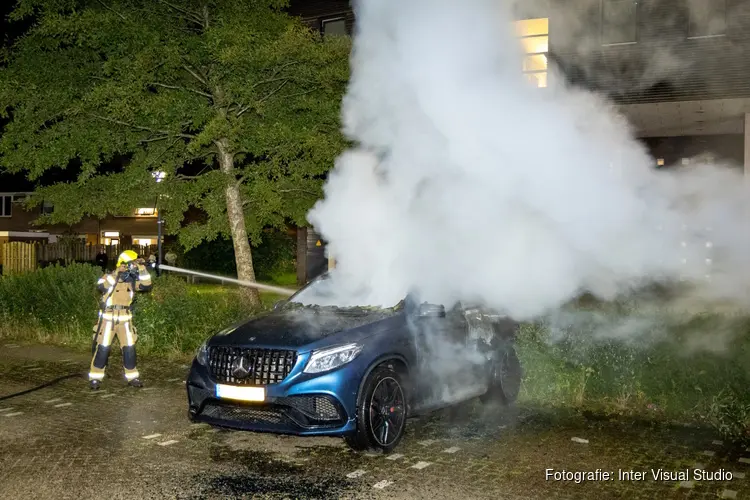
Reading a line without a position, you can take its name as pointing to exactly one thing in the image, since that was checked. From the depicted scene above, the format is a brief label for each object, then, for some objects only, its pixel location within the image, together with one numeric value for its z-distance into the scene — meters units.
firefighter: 9.30
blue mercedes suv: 6.06
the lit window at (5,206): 58.66
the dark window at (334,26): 21.81
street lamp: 13.43
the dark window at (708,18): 14.64
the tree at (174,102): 11.84
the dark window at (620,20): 14.92
